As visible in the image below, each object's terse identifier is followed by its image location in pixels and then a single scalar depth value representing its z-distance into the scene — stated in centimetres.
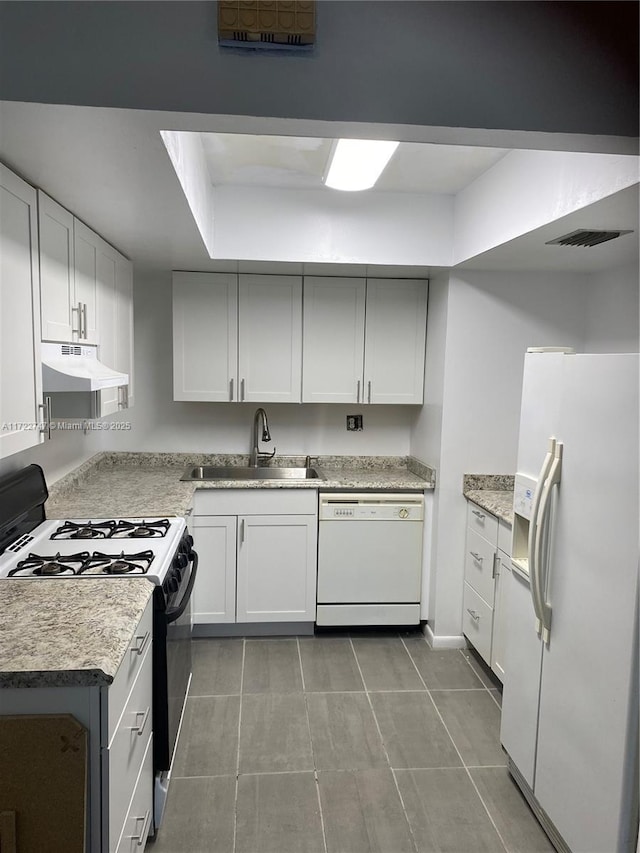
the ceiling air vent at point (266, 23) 123
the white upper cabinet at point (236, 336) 357
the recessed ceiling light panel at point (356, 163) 227
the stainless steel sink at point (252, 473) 390
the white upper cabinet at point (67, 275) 197
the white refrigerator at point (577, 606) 161
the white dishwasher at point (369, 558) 347
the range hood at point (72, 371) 198
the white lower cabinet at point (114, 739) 133
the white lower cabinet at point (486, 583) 287
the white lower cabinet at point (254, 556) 340
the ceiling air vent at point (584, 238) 234
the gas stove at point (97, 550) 193
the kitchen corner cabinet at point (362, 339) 365
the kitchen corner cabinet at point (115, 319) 270
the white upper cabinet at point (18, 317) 165
